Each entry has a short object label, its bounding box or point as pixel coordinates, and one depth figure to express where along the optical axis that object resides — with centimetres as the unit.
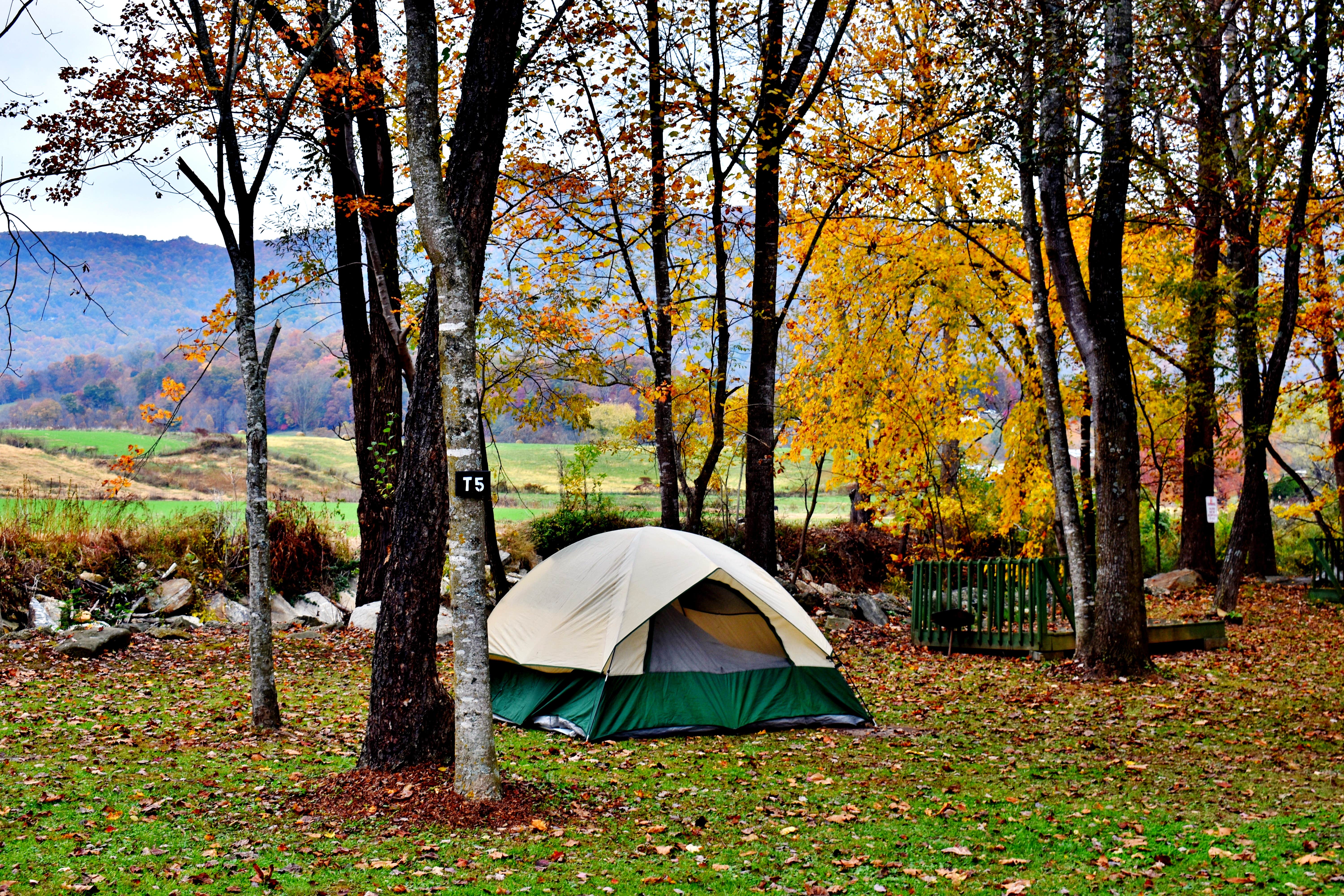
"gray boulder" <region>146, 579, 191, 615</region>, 1306
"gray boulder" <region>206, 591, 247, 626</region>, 1358
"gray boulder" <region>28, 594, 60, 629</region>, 1166
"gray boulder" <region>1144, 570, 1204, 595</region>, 1772
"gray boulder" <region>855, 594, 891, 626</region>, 1572
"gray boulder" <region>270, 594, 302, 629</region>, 1389
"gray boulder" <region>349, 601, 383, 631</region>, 1284
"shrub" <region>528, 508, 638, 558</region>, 1783
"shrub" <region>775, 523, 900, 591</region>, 2005
